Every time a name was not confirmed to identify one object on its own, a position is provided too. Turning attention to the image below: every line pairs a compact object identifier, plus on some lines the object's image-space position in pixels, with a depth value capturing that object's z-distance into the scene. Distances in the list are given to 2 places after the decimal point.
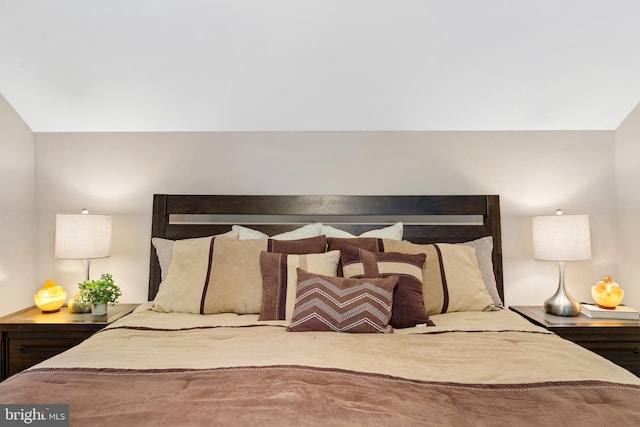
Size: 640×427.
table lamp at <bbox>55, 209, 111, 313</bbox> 2.48
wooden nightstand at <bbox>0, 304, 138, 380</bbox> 2.25
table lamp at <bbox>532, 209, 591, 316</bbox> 2.42
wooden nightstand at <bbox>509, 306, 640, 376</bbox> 2.22
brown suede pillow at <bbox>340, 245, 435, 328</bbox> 1.94
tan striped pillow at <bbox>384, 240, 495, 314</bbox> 2.15
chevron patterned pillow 1.80
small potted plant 2.39
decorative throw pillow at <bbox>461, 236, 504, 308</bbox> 2.42
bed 1.05
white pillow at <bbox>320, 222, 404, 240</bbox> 2.52
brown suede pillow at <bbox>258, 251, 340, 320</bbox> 2.02
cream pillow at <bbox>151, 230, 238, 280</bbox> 2.45
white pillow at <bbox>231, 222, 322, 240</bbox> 2.49
